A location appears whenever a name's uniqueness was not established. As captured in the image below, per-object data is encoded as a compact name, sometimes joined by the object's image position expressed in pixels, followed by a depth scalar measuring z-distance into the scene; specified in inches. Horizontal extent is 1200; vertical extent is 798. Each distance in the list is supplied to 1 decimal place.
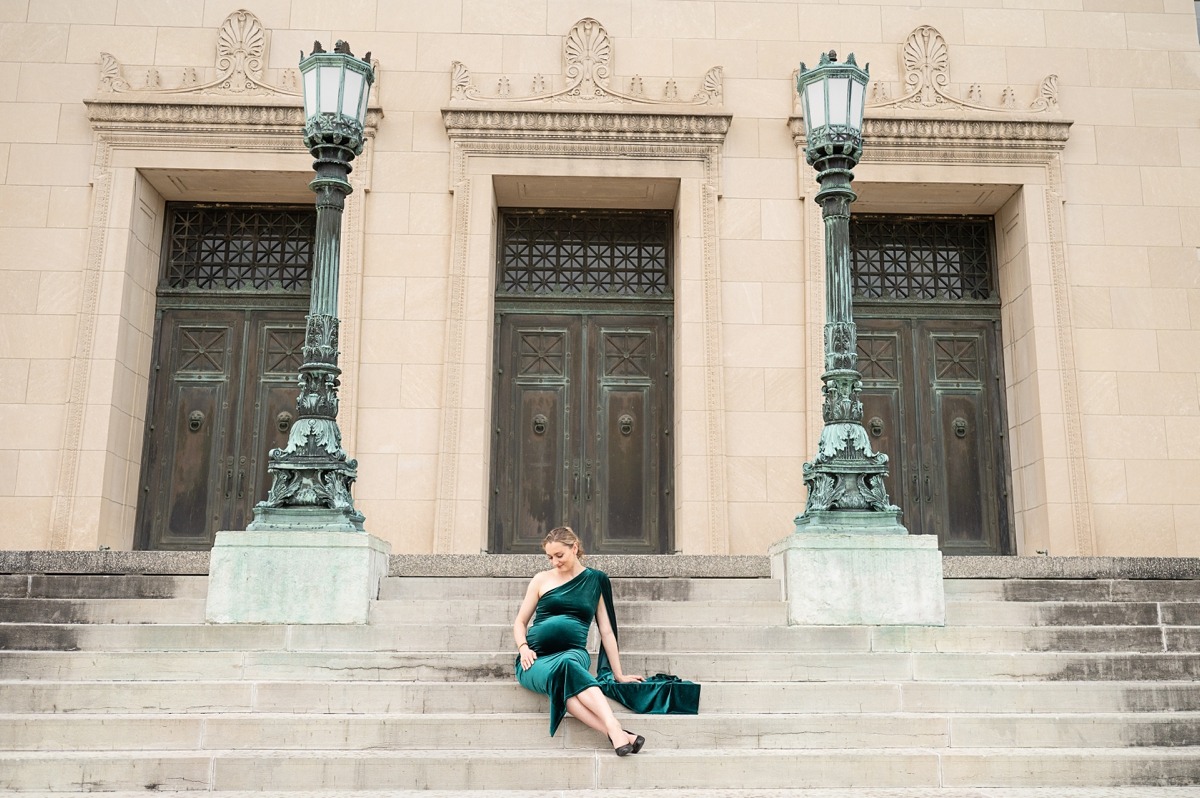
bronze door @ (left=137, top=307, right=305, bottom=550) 549.6
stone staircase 261.4
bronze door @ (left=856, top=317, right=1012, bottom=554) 560.4
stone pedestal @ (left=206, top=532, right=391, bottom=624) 329.1
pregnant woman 270.8
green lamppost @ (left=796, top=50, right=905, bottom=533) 343.9
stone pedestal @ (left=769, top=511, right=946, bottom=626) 332.5
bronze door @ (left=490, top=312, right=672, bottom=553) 550.6
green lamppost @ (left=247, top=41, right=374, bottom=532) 339.9
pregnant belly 284.4
